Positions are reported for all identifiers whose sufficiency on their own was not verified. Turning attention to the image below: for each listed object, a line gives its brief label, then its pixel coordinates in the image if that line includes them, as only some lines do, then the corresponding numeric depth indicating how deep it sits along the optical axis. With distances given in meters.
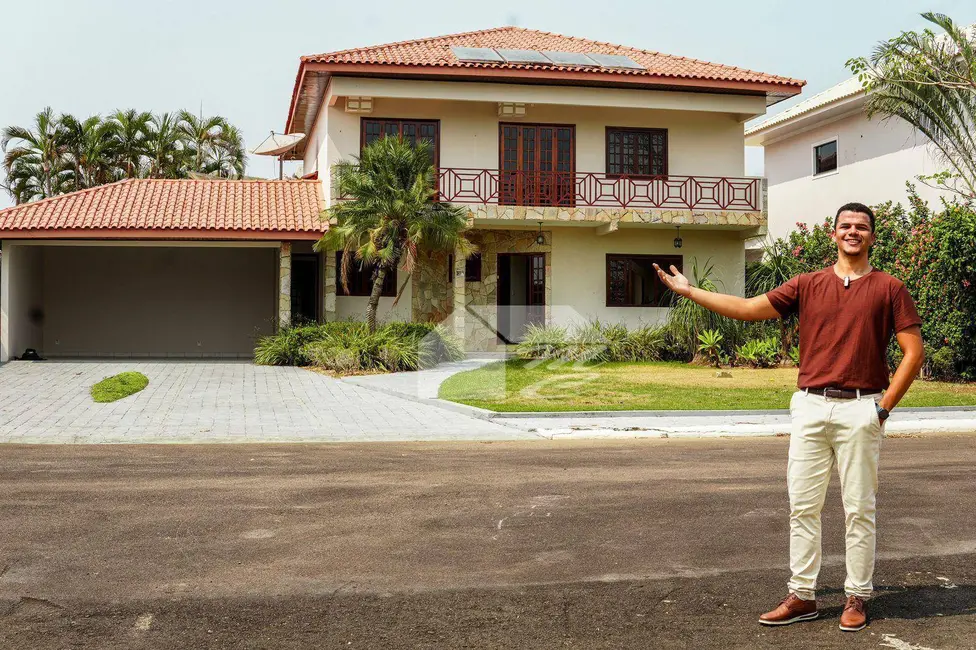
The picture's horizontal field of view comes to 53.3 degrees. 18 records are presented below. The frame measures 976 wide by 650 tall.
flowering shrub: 18.20
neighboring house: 25.48
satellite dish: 28.55
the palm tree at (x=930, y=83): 20.02
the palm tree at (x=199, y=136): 39.59
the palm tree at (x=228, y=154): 40.28
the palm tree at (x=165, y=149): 38.03
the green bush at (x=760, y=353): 21.75
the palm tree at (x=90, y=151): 36.53
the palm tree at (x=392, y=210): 20.36
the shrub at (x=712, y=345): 22.06
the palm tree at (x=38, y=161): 36.47
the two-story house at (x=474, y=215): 23.14
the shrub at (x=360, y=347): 20.14
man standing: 4.79
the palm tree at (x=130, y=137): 37.19
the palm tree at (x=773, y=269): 23.95
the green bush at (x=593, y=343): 22.83
